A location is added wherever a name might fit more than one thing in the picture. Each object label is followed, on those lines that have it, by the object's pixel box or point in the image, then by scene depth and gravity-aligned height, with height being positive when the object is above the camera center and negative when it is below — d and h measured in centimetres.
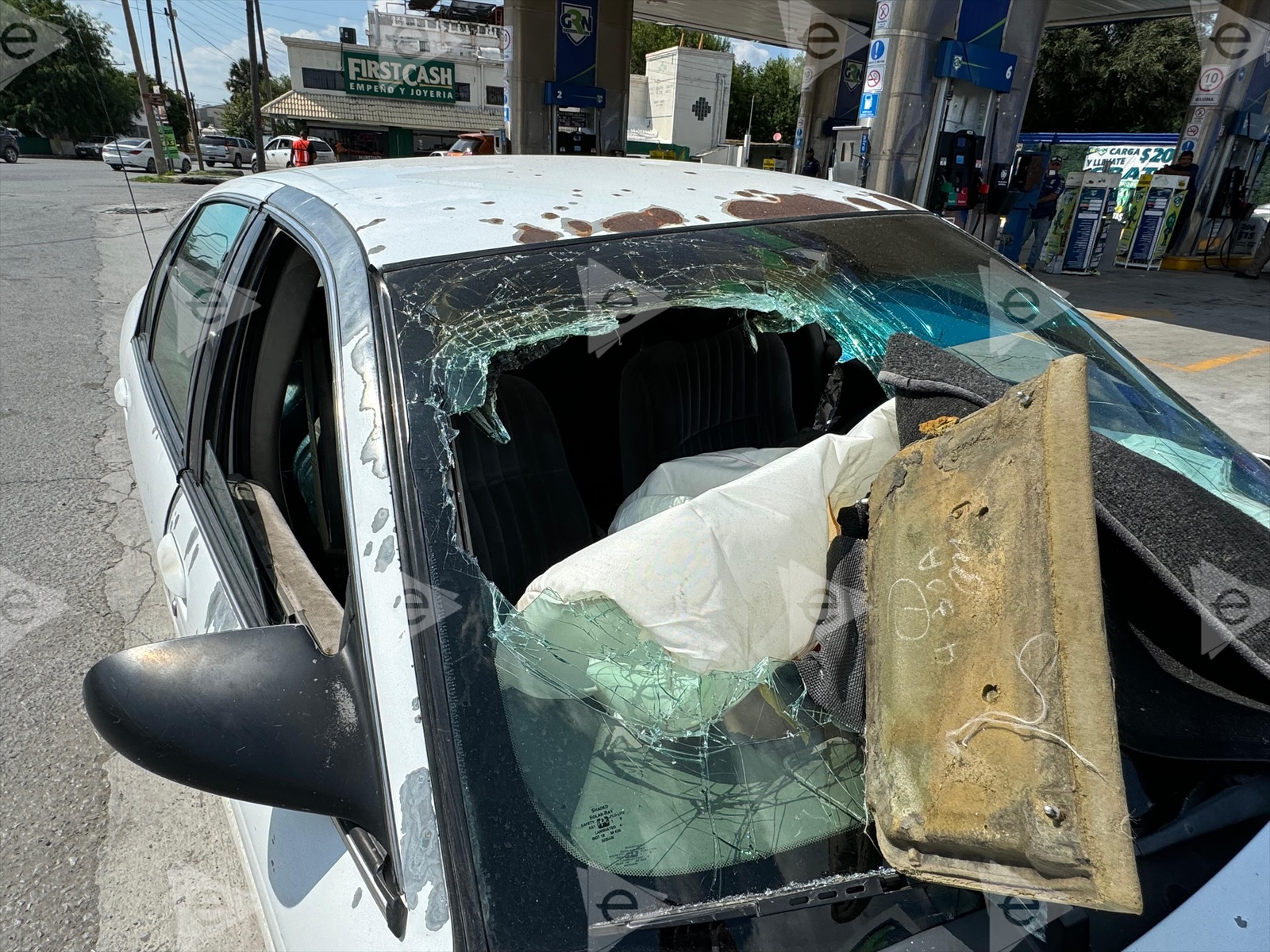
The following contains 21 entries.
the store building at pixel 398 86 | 3759 +239
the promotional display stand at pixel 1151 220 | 1155 -60
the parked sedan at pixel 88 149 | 3675 -135
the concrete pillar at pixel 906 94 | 789 +73
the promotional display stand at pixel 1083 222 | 1052 -63
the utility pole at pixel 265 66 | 3972 +336
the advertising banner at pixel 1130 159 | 1551 +36
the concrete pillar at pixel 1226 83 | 1116 +143
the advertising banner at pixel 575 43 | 1327 +173
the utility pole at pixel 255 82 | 1847 +114
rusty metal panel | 68 -49
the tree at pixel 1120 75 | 2509 +326
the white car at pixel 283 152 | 2648 -71
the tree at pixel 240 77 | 5881 +379
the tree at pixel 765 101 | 4347 +307
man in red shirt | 1691 -41
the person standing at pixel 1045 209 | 1033 -46
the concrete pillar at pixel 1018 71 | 895 +116
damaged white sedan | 79 -60
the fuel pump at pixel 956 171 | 894 -3
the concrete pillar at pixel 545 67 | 1309 +133
